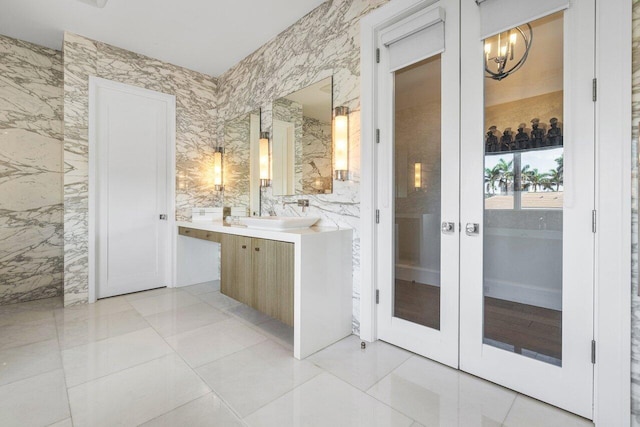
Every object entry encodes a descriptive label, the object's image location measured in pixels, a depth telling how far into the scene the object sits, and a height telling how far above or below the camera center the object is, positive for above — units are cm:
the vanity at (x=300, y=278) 220 -53
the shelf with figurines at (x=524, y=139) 169 +42
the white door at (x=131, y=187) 353 +28
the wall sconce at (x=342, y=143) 260 +58
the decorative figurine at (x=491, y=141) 190 +43
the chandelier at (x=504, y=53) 181 +97
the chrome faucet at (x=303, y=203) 298 +8
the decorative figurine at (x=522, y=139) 179 +42
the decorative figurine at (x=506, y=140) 184 +43
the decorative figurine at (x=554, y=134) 167 +43
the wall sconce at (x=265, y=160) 348 +58
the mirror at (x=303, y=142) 281 +69
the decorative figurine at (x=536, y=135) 174 +44
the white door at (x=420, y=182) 207 +21
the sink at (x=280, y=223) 246 -10
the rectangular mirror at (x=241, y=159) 371 +67
